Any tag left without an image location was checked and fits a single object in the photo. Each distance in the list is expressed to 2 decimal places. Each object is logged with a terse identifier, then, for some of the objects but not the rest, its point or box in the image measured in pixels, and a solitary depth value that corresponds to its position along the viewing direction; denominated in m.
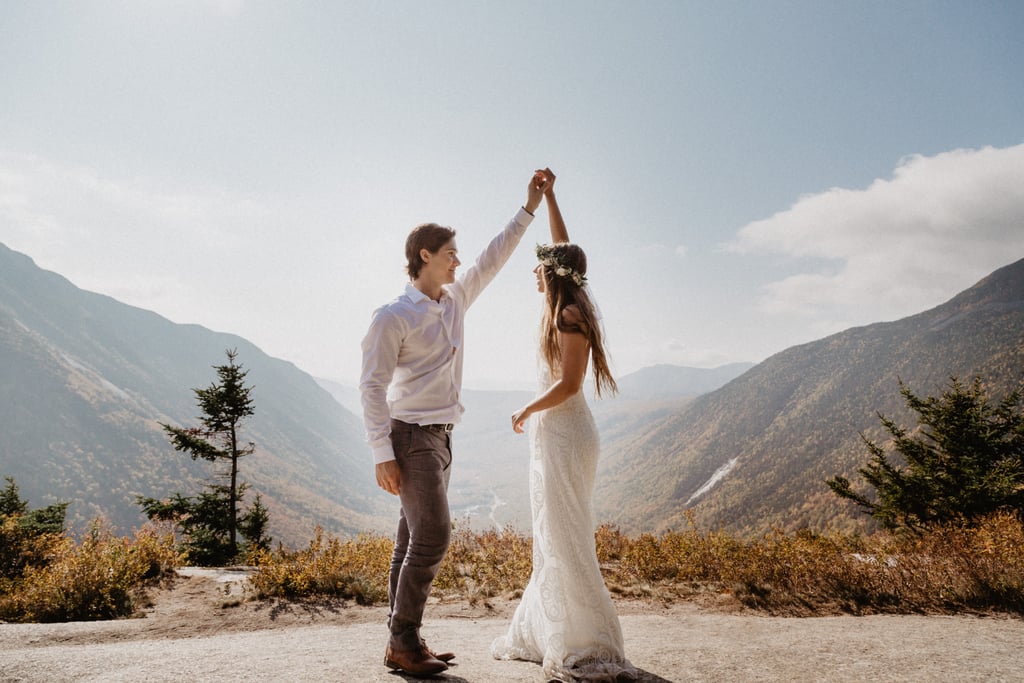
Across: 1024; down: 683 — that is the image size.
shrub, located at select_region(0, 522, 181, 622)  5.42
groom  2.95
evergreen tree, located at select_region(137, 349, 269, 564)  18.31
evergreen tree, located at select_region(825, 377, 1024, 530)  10.98
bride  3.19
